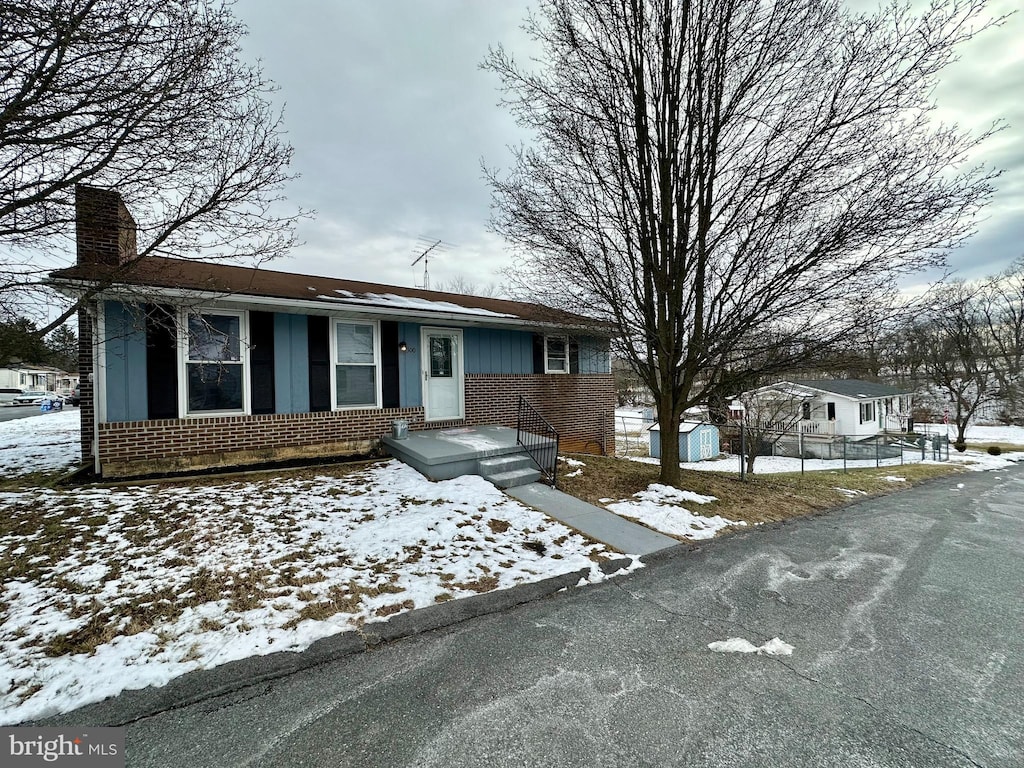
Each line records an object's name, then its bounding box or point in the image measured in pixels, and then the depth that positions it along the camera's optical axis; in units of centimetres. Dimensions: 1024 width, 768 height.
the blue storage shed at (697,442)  2030
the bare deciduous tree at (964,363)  2512
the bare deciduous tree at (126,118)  349
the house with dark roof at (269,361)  560
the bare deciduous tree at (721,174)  505
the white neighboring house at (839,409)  2505
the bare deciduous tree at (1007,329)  2752
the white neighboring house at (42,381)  4650
